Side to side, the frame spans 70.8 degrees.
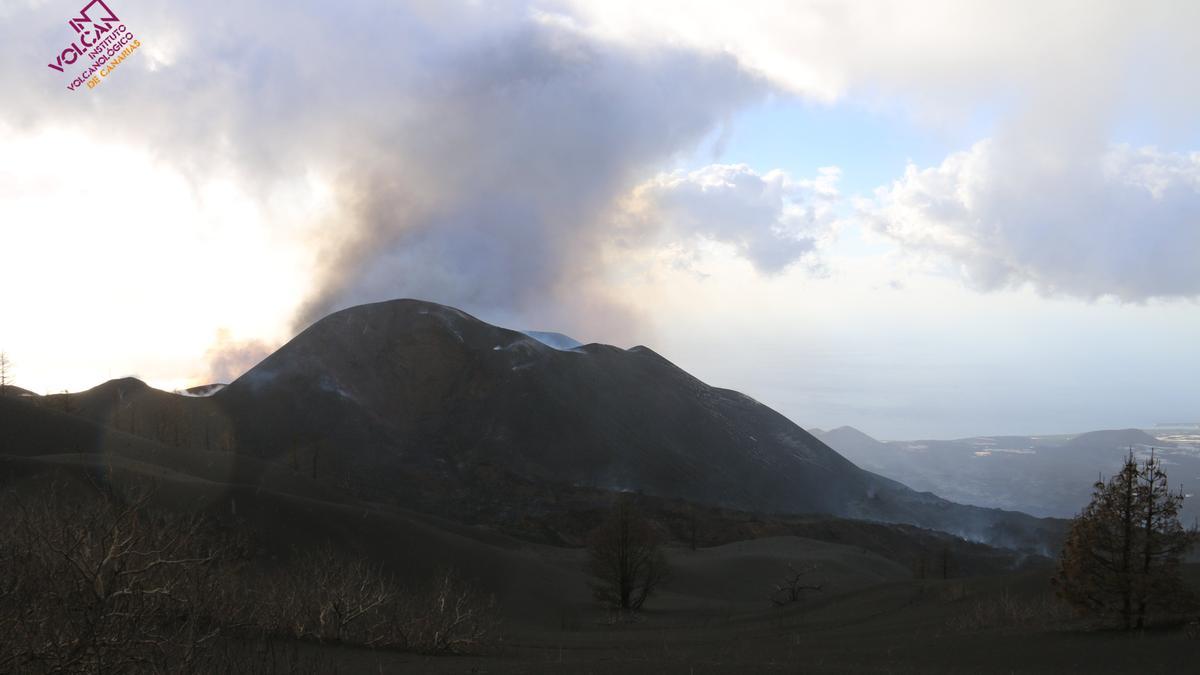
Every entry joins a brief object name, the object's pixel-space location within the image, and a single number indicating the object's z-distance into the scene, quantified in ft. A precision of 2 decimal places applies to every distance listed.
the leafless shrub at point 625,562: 157.99
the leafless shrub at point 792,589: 159.42
